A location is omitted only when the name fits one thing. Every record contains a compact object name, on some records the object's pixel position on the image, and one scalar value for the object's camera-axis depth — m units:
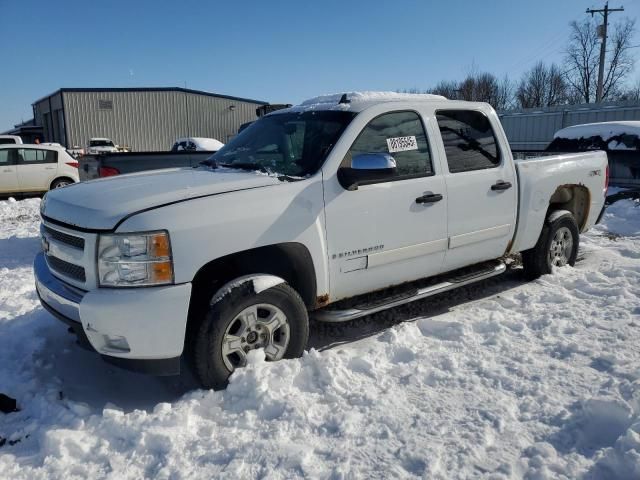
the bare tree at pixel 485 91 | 56.16
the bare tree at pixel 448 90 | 57.66
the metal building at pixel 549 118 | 20.06
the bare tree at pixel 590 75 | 48.92
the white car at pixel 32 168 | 13.69
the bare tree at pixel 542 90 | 58.62
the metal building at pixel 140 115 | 36.19
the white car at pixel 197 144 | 21.35
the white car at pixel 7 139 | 25.00
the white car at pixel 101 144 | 31.05
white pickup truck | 2.93
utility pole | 32.88
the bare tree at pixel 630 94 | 51.74
